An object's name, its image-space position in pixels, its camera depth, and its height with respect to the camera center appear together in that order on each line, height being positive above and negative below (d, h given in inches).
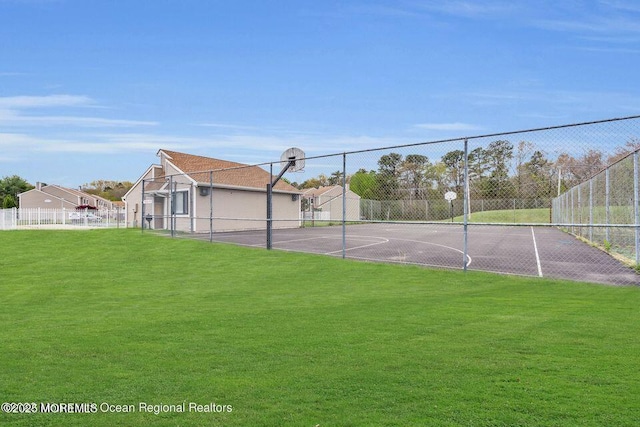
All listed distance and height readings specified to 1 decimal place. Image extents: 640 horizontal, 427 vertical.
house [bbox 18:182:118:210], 2687.0 +57.0
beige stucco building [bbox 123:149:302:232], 1119.0 +30.1
